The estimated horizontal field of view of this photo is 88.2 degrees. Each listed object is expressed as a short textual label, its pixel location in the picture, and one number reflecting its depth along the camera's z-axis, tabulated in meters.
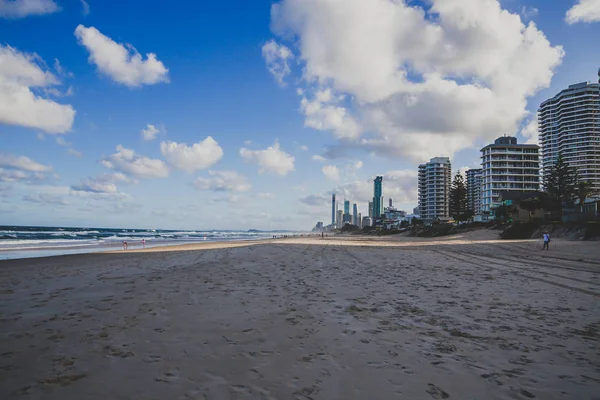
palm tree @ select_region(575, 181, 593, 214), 66.21
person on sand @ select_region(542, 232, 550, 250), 26.52
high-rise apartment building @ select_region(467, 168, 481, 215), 141.75
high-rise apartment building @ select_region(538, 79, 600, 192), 116.56
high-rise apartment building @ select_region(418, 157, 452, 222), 157.00
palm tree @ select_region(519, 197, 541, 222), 64.00
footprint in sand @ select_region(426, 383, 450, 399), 3.31
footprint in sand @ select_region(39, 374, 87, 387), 3.55
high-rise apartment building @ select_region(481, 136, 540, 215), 103.44
